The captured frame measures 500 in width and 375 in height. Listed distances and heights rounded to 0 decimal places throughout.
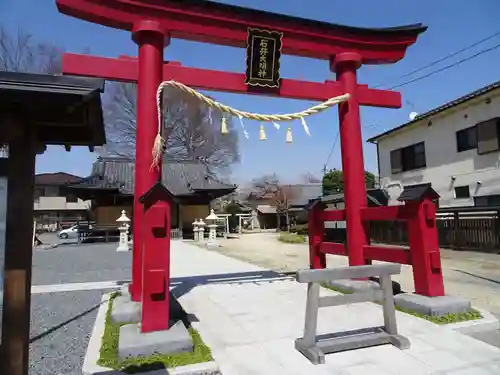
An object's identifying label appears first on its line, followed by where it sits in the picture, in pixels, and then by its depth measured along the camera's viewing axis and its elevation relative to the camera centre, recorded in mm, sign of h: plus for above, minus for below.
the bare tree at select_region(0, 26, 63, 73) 19531 +9079
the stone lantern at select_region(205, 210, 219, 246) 18969 -956
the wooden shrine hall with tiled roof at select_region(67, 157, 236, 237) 22969 +2102
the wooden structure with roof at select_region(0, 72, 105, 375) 2139 +304
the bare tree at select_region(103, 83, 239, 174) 26672 +7209
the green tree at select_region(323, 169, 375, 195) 34562 +3529
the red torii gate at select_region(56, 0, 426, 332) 4980 +2543
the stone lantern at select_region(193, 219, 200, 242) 21912 -802
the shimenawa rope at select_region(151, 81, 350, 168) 4734 +1633
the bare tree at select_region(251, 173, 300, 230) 38031 +3125
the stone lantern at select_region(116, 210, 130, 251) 17280 -899
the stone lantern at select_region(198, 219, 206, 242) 21566 -739
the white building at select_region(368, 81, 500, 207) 13641 +2864
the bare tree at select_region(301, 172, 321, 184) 62375 +6649
